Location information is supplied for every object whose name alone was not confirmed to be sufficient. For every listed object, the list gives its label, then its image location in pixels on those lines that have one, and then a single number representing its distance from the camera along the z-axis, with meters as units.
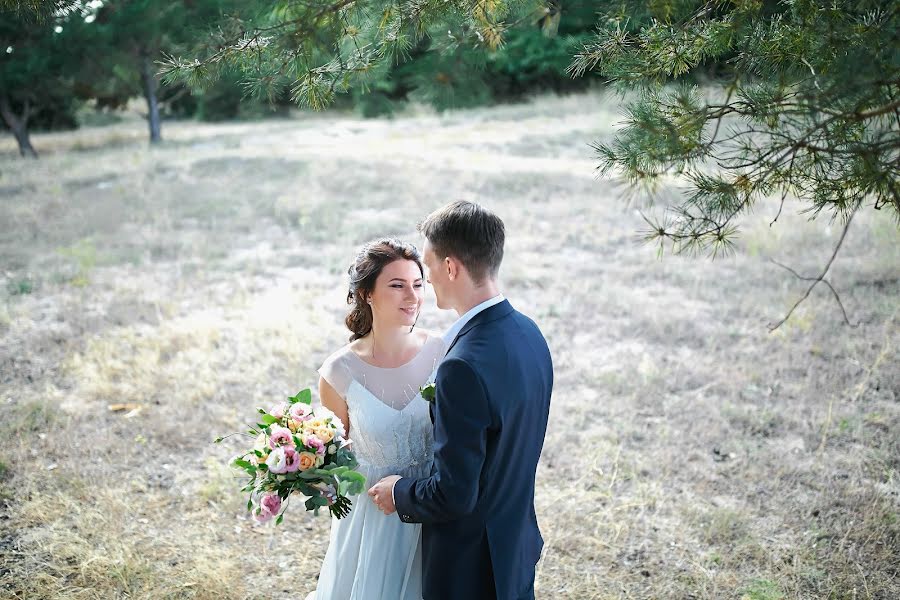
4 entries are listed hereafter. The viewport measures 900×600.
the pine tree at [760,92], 2.38
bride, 2.82
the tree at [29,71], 18.47
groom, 2.13
